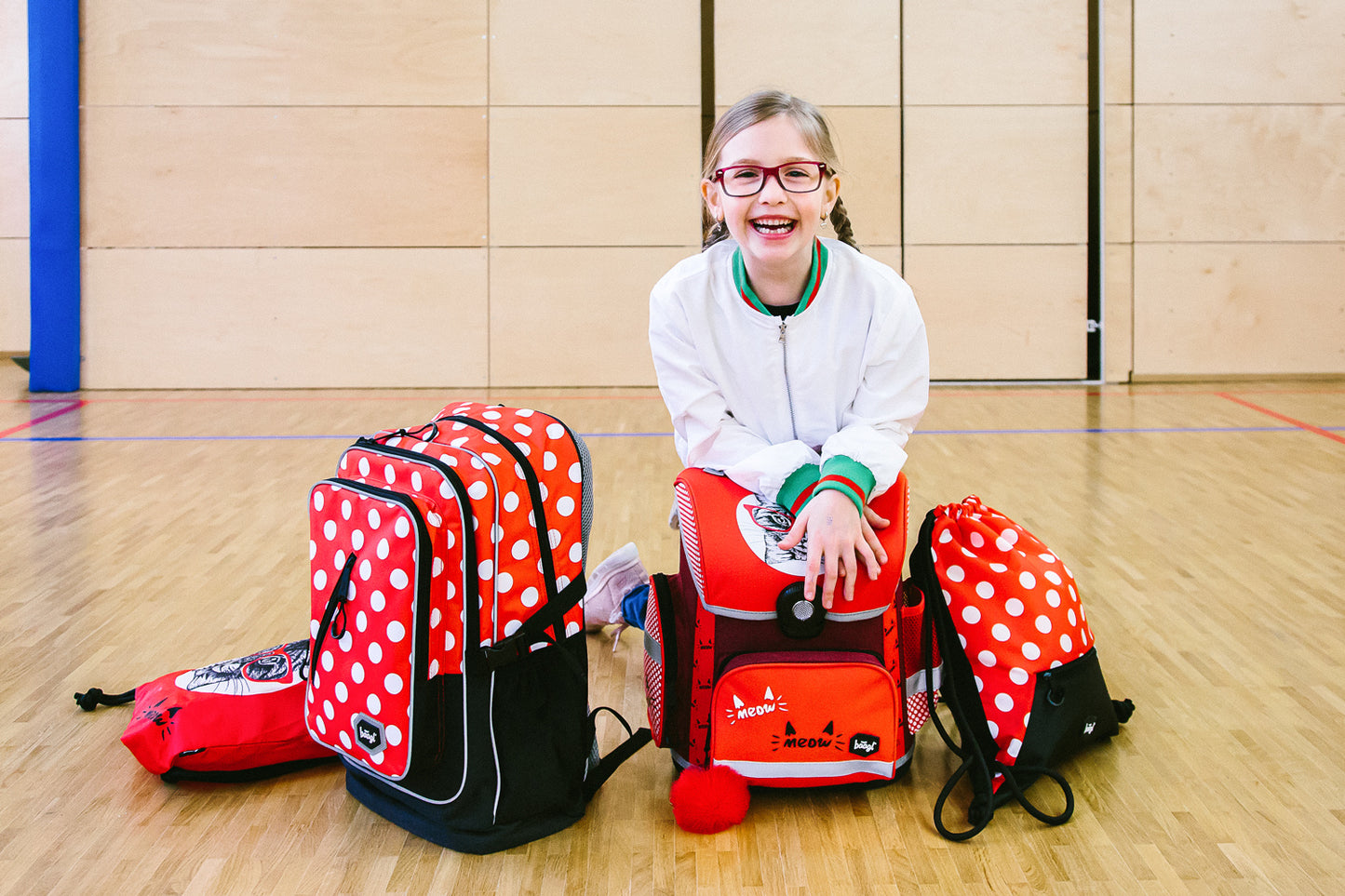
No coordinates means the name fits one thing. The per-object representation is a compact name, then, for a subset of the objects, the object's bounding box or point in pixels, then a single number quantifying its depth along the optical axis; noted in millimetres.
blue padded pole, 5500
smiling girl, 1593
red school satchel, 1468
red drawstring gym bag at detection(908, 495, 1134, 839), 1523
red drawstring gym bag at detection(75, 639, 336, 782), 1553
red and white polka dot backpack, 1359
